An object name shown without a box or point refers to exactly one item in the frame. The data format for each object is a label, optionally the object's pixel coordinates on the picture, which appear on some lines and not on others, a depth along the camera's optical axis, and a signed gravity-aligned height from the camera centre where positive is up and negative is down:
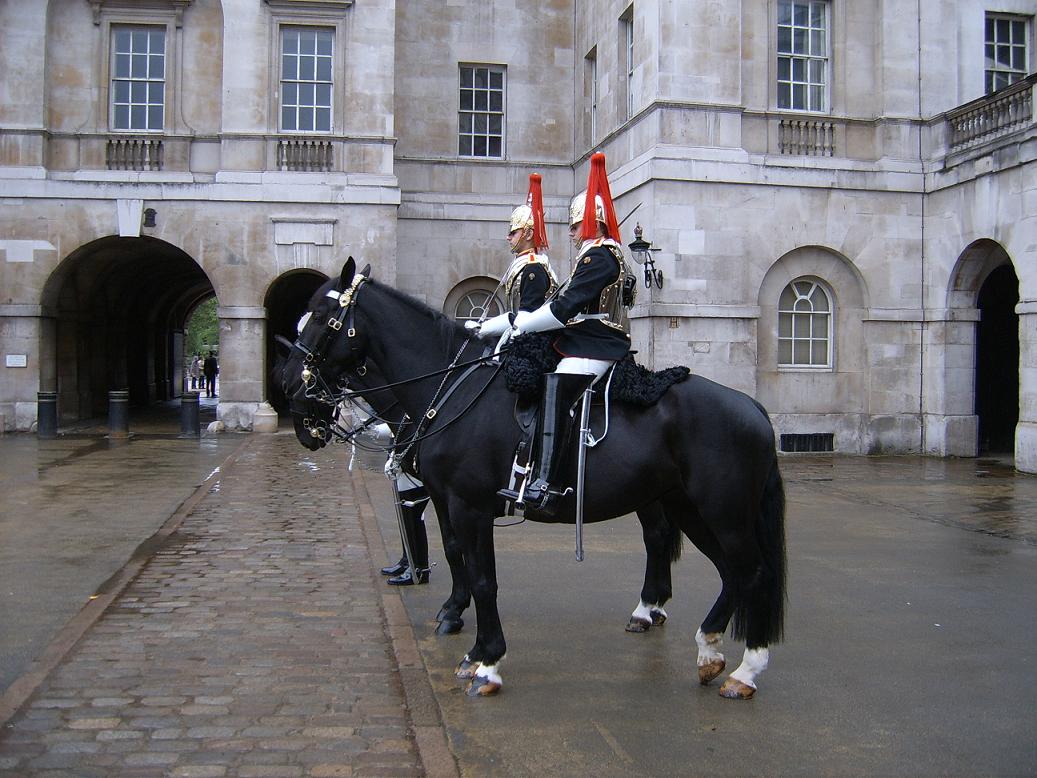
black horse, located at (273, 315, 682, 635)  6.30 -0.91
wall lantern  17.83 +2.33
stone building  18.50 +4.33
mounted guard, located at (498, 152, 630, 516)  5.59 +0.34
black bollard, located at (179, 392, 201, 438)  20.91 -0.70
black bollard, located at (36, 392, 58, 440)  20.33 -0.61
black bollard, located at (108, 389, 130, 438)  20.41 -0.59
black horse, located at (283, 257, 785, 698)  5.52 -0.52
